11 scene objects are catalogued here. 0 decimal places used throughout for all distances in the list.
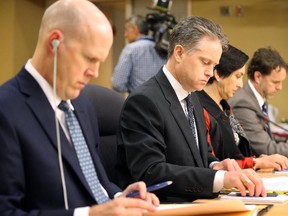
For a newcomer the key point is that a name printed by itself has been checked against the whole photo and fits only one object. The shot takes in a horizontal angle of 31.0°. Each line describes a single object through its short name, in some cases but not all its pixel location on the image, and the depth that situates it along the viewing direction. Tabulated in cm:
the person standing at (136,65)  426
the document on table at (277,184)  203
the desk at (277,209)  162
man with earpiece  129
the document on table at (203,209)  141
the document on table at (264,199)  177
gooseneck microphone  328
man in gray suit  324
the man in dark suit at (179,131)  191
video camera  458
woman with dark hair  270
